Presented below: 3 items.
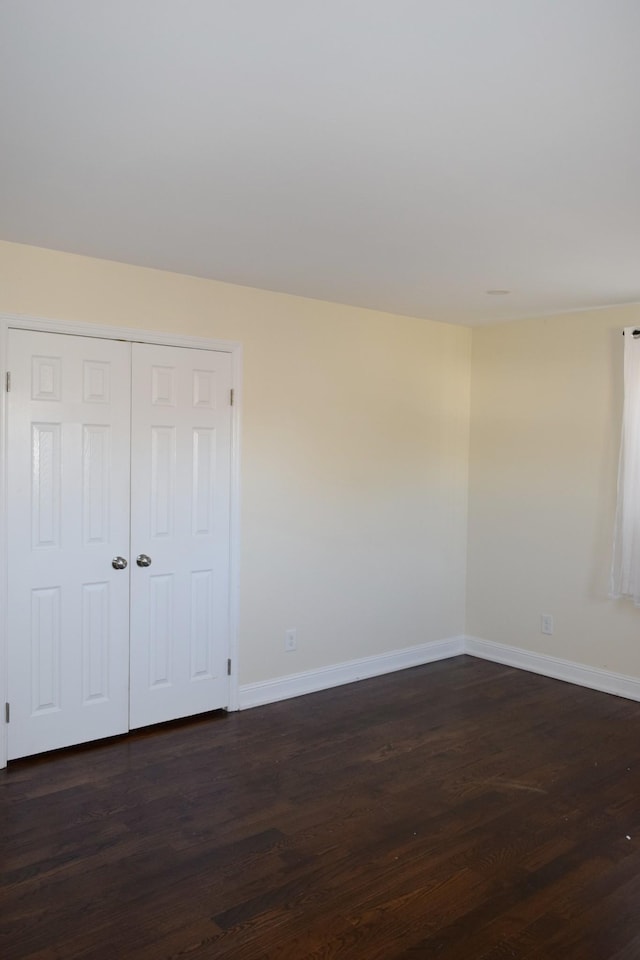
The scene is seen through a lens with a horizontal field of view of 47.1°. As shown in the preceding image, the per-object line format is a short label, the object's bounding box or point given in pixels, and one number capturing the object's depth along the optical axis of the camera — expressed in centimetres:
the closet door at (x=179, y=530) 383
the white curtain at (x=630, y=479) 437
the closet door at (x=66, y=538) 344
